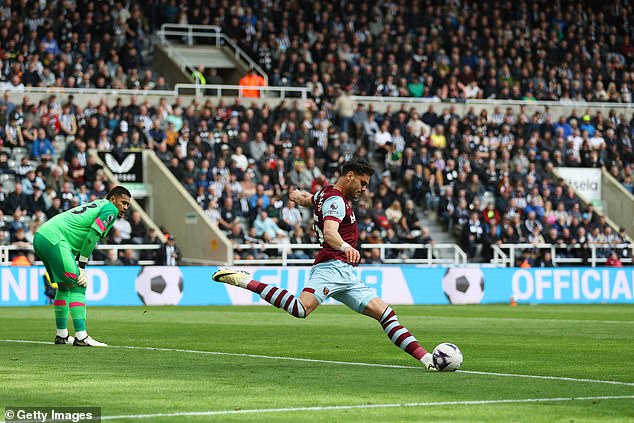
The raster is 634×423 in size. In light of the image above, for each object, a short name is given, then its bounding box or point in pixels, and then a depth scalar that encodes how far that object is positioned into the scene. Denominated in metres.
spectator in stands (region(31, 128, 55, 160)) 34.06
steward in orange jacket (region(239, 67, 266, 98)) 40.44
